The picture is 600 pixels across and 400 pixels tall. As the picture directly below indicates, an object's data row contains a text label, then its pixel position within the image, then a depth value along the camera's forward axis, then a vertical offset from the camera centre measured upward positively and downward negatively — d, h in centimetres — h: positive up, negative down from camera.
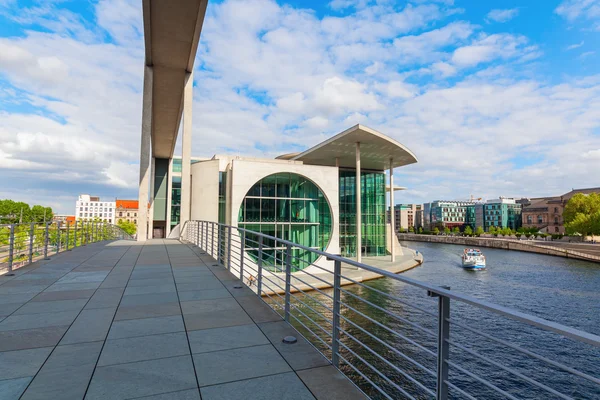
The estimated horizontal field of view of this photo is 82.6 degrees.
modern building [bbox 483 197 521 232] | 10500 +77
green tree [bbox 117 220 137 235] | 8120 -337
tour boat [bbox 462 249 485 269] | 3312 -453
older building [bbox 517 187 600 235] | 7950 +68
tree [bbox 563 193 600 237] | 5394 +15
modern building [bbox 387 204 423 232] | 13288 +2
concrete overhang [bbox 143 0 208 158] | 1170 +723
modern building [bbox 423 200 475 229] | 12412 +82
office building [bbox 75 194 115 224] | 13038 +245
